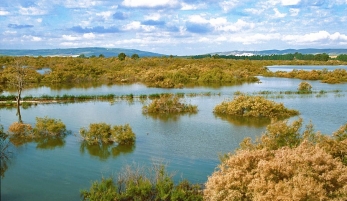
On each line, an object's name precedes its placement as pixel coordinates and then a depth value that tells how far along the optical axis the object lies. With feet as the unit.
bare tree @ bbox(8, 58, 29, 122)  110.51
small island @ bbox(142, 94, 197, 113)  110.32
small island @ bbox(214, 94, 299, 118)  102.99
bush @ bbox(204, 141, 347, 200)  34.83
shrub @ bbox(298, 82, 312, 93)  164.04
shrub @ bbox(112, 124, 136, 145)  74.18
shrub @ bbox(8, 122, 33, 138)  78.48
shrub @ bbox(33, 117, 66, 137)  79.82
